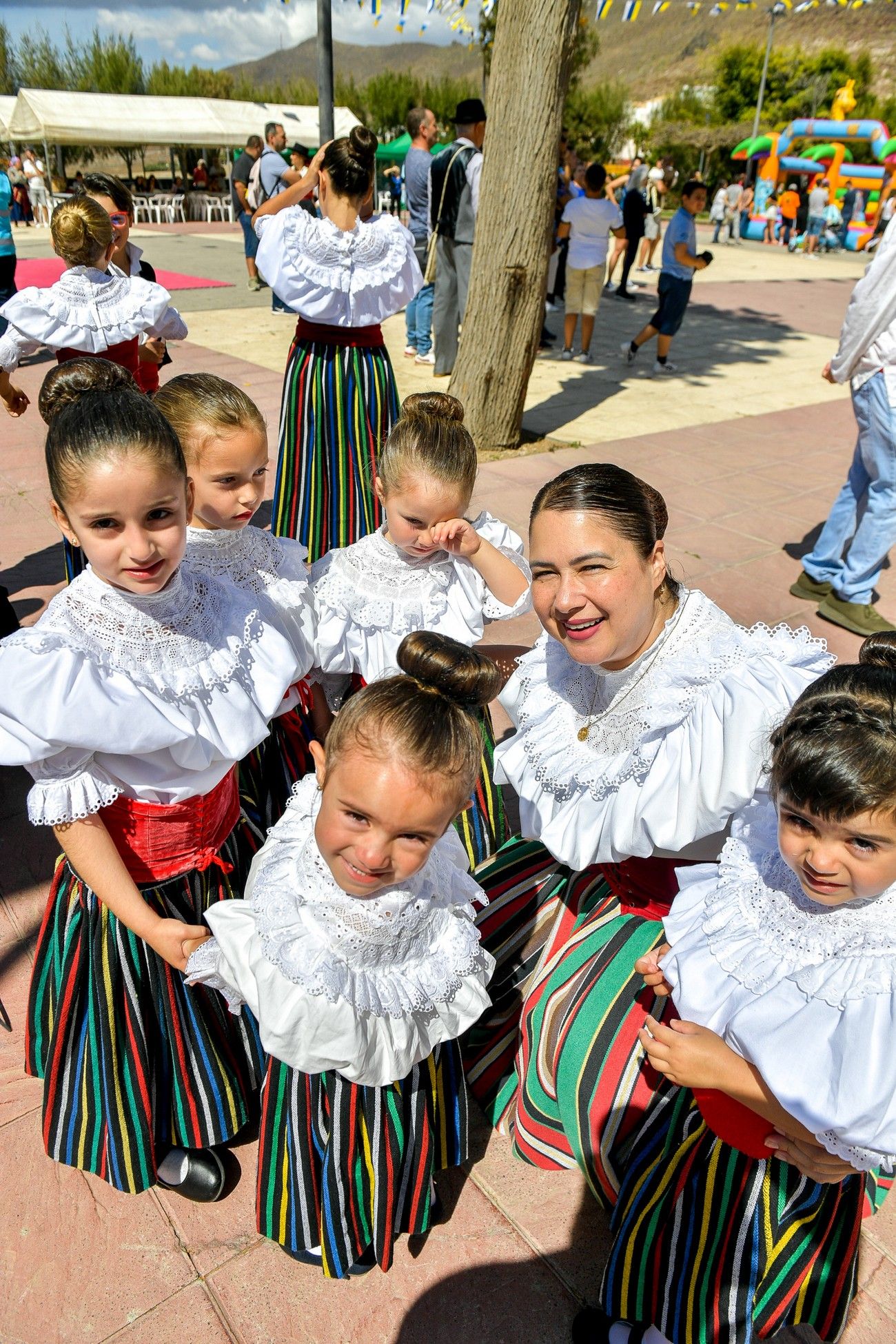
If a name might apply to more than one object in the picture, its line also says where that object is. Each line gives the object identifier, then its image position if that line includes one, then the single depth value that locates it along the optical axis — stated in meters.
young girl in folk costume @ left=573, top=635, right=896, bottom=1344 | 1.29
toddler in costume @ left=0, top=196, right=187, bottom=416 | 3.60
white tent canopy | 26.17
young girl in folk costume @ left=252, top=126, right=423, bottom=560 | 3.95
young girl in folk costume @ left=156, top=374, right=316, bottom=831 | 2.10
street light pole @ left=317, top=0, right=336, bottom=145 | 8.55
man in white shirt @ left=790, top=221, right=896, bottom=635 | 4.11
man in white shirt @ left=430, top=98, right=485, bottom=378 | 7.43
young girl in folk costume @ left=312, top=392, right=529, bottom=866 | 2.28
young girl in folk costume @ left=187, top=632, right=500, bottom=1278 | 1.46
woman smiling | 1.74
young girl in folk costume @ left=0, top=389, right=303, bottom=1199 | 1.52
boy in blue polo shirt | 8.63
